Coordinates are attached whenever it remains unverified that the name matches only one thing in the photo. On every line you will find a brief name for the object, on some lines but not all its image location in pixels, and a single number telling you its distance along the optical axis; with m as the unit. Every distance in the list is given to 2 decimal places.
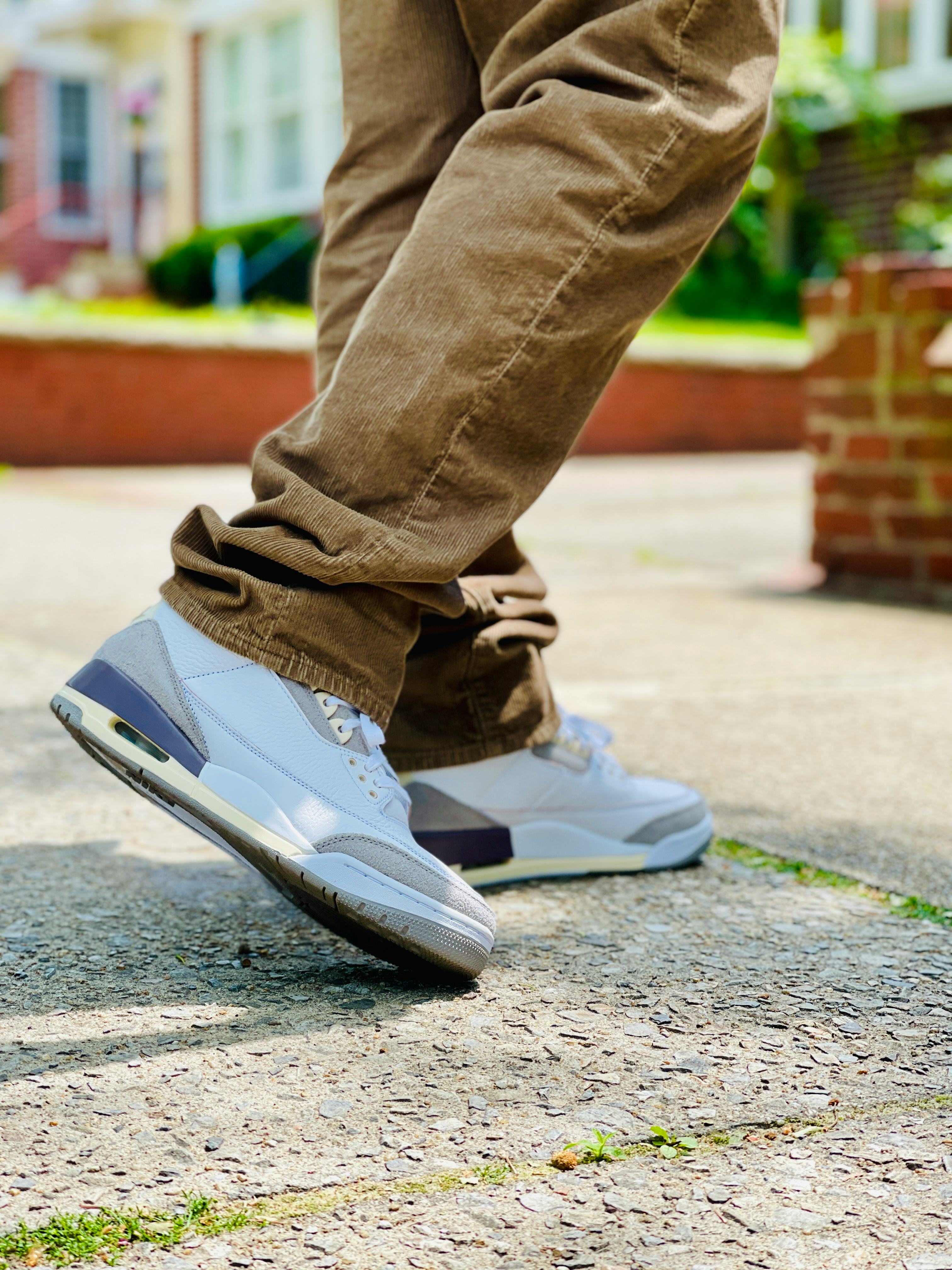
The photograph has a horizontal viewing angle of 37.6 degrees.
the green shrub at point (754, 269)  13.18
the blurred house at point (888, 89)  12.35
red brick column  3.34
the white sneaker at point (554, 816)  1.41
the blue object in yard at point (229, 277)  14.68
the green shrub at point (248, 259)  15.51
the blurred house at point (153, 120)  16.66
